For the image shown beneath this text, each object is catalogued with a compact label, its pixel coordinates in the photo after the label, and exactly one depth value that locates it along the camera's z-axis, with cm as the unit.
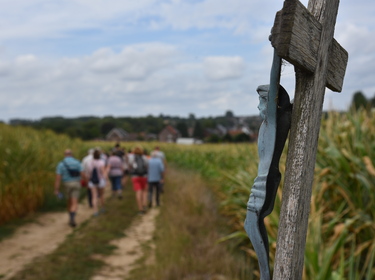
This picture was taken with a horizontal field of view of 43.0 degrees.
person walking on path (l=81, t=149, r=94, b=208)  1138
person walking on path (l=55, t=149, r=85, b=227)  1021
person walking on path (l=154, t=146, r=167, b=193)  1284
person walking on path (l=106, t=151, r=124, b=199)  1308
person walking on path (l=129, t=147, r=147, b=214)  1166
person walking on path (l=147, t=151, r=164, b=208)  1181
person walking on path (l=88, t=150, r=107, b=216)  1123
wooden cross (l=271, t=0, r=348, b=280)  135
